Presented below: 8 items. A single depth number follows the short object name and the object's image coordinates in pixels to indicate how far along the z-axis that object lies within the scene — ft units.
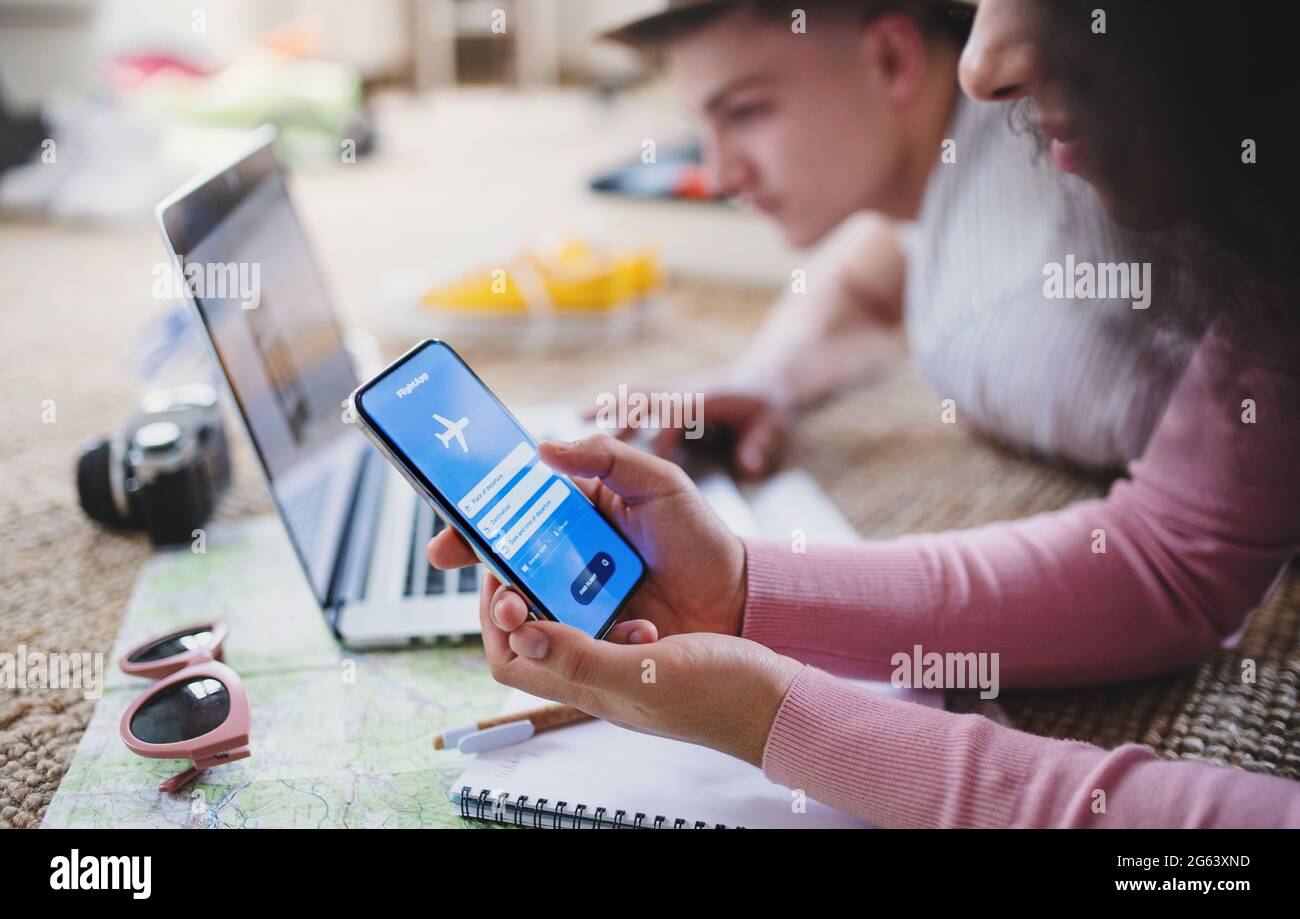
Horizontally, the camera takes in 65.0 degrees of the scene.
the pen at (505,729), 1.65
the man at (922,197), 2.52
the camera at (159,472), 2.26
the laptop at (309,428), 1.86
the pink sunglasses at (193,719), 1.59
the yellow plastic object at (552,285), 3.51
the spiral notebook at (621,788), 1.51
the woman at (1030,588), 1.44
